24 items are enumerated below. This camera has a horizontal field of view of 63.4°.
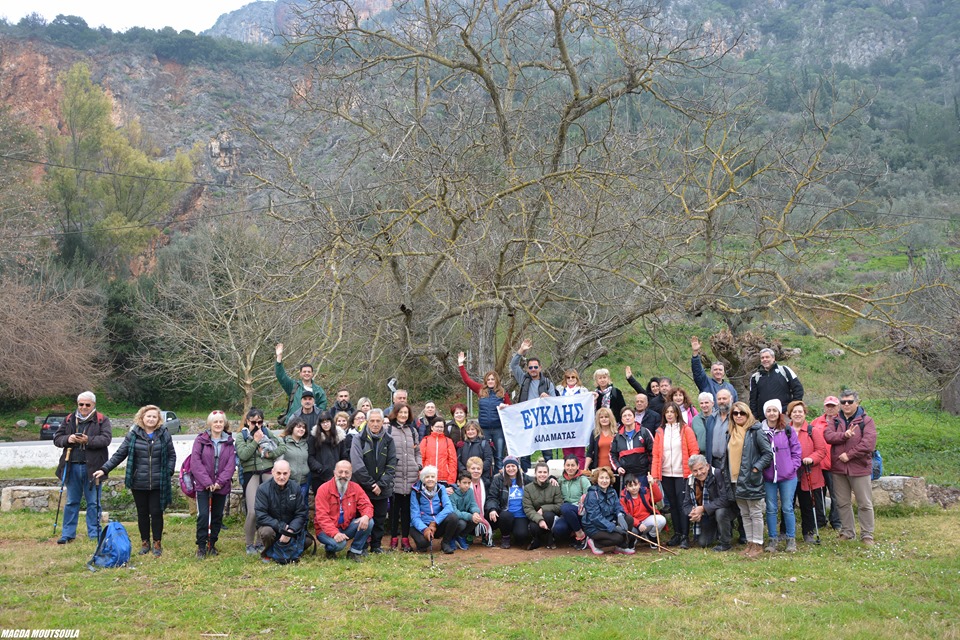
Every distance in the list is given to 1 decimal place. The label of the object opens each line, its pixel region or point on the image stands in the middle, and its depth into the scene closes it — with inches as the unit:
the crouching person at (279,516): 318.3
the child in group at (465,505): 358.6
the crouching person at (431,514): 349.7
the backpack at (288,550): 318.0
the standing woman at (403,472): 356.2
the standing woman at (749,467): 330.0
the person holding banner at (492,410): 413.7
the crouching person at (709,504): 344.8
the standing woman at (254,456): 341.4
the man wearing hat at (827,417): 350.4
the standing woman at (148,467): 327.9
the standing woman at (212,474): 329.1
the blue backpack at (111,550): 306.8
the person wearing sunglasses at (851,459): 341.7
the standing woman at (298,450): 346.3
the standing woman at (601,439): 379.2
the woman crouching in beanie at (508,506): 362.6
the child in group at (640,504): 352.8
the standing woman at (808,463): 354.3
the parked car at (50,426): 897.6
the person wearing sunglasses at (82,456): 364.5
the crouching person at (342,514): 326.0
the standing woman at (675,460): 354.6
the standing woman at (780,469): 336.2
